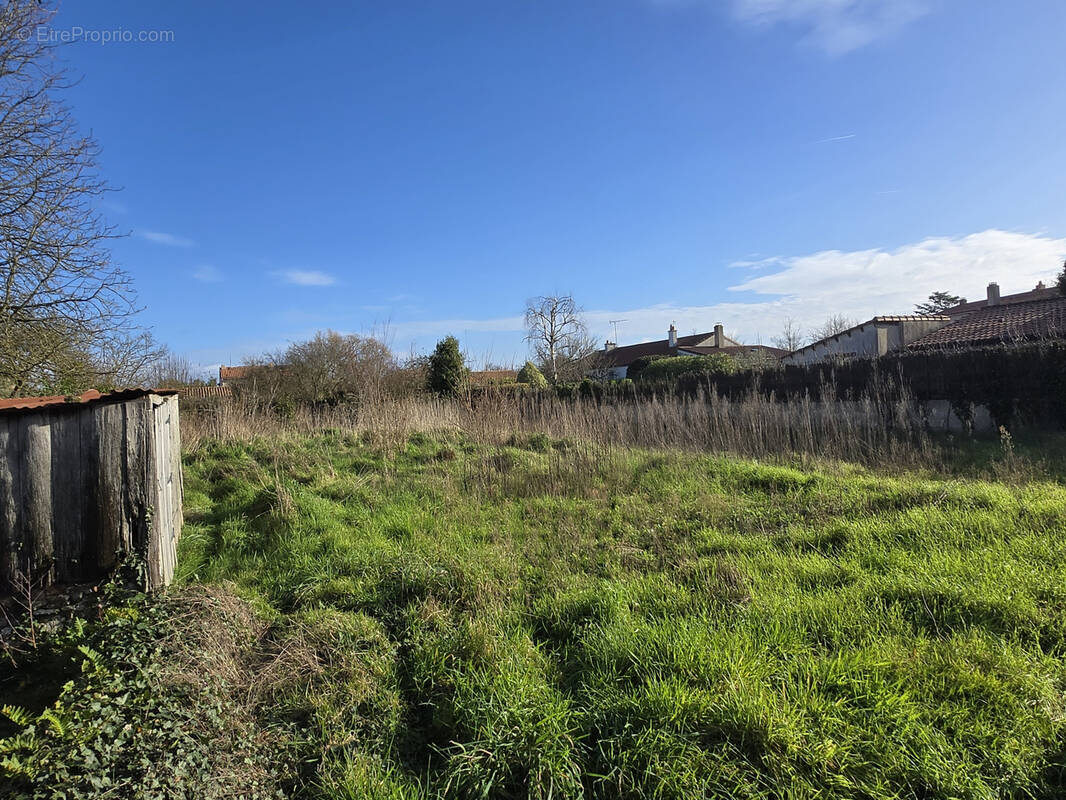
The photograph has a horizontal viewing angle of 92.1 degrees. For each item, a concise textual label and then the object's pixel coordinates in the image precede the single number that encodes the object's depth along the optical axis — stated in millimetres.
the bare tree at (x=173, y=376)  16991
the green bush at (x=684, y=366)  18938
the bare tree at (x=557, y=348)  39531
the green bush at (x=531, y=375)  24827
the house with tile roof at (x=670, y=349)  41469
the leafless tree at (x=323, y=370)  18172
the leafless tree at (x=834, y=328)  39875
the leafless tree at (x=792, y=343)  39906
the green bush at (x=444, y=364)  20523
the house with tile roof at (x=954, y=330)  16469
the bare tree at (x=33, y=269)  8469
